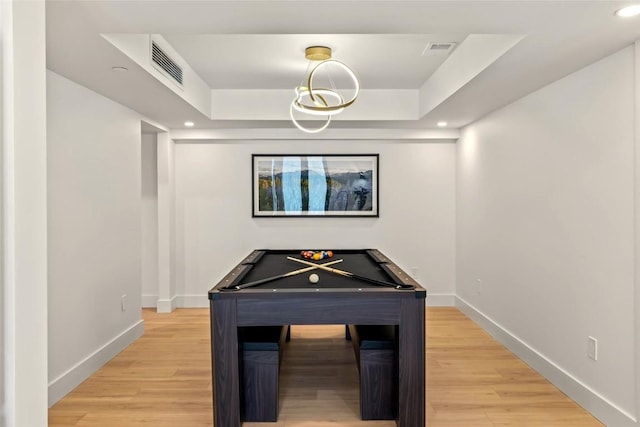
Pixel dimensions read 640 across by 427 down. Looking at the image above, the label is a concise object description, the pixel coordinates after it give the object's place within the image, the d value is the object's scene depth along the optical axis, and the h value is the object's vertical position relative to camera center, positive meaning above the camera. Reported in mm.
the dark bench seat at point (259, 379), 2496 -1012
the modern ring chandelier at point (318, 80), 2911 +1218
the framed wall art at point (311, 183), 5141 +349
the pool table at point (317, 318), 2291 -601
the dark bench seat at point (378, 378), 2510 -1016
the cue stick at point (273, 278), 2409 -438
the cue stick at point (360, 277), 2440 -439
